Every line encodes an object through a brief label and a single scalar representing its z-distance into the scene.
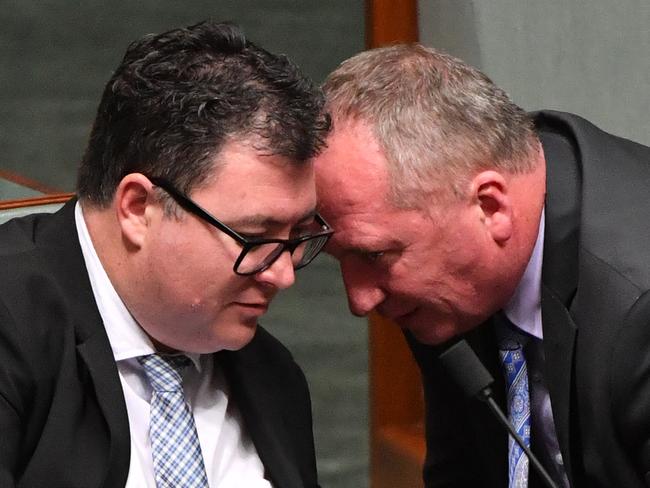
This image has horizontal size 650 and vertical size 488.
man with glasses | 4.90
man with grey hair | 5.04
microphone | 4.89
